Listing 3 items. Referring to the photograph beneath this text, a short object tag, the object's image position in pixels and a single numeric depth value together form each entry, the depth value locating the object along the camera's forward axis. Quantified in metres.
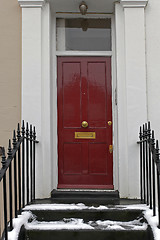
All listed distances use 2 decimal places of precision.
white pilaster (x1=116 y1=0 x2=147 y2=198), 4.44
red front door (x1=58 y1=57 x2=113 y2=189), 4.85
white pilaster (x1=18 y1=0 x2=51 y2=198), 4.49
